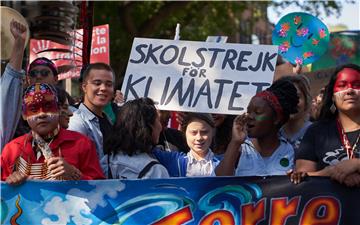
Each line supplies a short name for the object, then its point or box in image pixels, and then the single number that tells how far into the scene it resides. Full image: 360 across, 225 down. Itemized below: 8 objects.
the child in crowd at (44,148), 8.38
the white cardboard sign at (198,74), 10.79
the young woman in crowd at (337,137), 8.18
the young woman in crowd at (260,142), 9.14
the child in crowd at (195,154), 9.34
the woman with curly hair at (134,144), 8.71
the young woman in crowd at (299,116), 11.02
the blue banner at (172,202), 8.34
